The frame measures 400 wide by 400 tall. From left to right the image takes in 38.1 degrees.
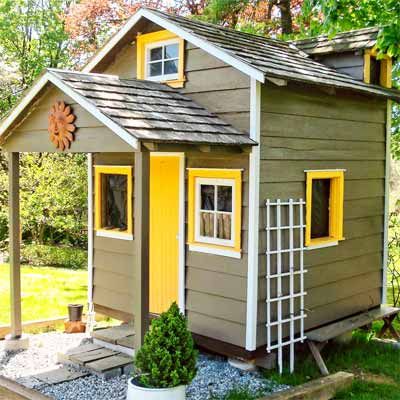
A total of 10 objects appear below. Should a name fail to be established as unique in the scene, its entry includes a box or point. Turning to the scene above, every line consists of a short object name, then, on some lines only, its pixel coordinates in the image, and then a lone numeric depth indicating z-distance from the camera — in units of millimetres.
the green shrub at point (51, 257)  15758
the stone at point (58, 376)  6348
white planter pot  4965
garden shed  6105
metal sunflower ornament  6137
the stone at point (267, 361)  6672
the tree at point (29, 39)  19578
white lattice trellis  6551
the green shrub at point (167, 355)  5016
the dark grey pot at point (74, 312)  8242
